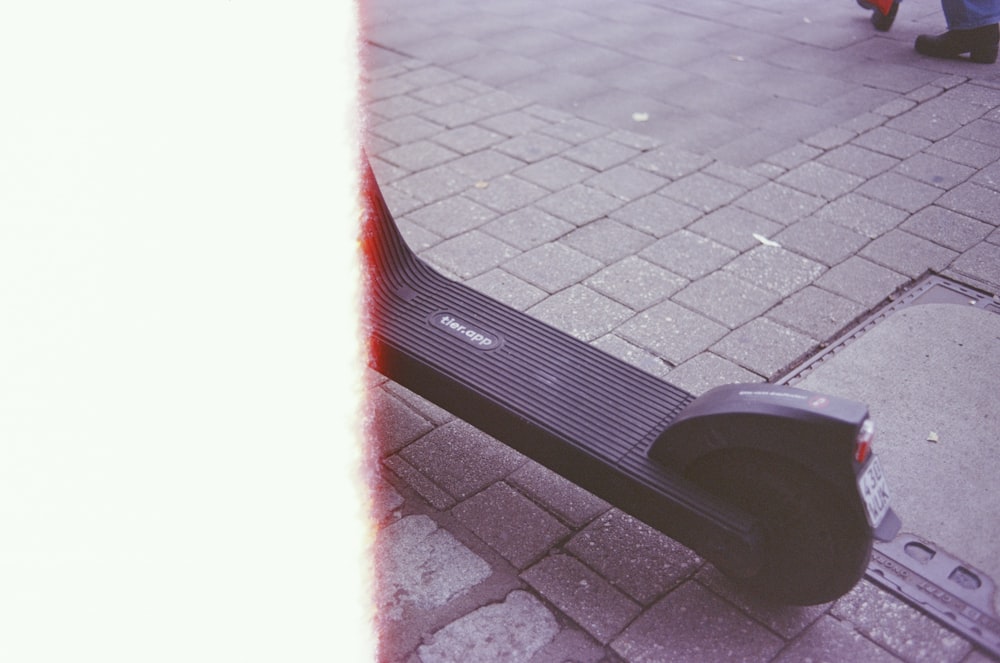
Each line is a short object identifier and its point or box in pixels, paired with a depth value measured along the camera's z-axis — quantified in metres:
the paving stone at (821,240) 3.76
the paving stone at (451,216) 3.98
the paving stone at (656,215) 3.97
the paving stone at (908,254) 3.65
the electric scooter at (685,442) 2.01
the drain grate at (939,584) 2.20
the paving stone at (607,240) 3.78
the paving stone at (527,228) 3.88
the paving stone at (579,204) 4.07
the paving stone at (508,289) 3.46
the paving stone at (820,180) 4.26
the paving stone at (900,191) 4.12
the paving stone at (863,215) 3.95
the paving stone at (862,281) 3.49
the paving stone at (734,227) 3.88
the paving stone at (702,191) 4.17
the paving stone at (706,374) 3.00
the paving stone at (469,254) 3.68
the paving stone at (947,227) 3.81
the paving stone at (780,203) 4.07
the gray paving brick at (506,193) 4.16
